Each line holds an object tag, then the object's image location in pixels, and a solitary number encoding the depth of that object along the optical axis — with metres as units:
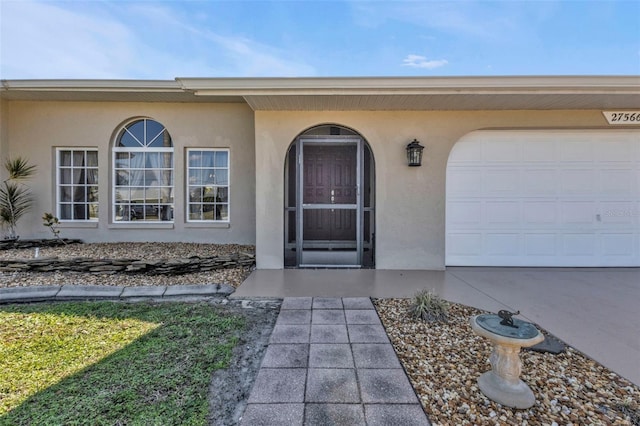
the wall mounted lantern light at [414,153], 5.14
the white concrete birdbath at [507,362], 1.94
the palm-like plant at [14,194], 6.18
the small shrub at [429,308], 3.28
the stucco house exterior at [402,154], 4.82
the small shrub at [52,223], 6.02
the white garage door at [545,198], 5.48
